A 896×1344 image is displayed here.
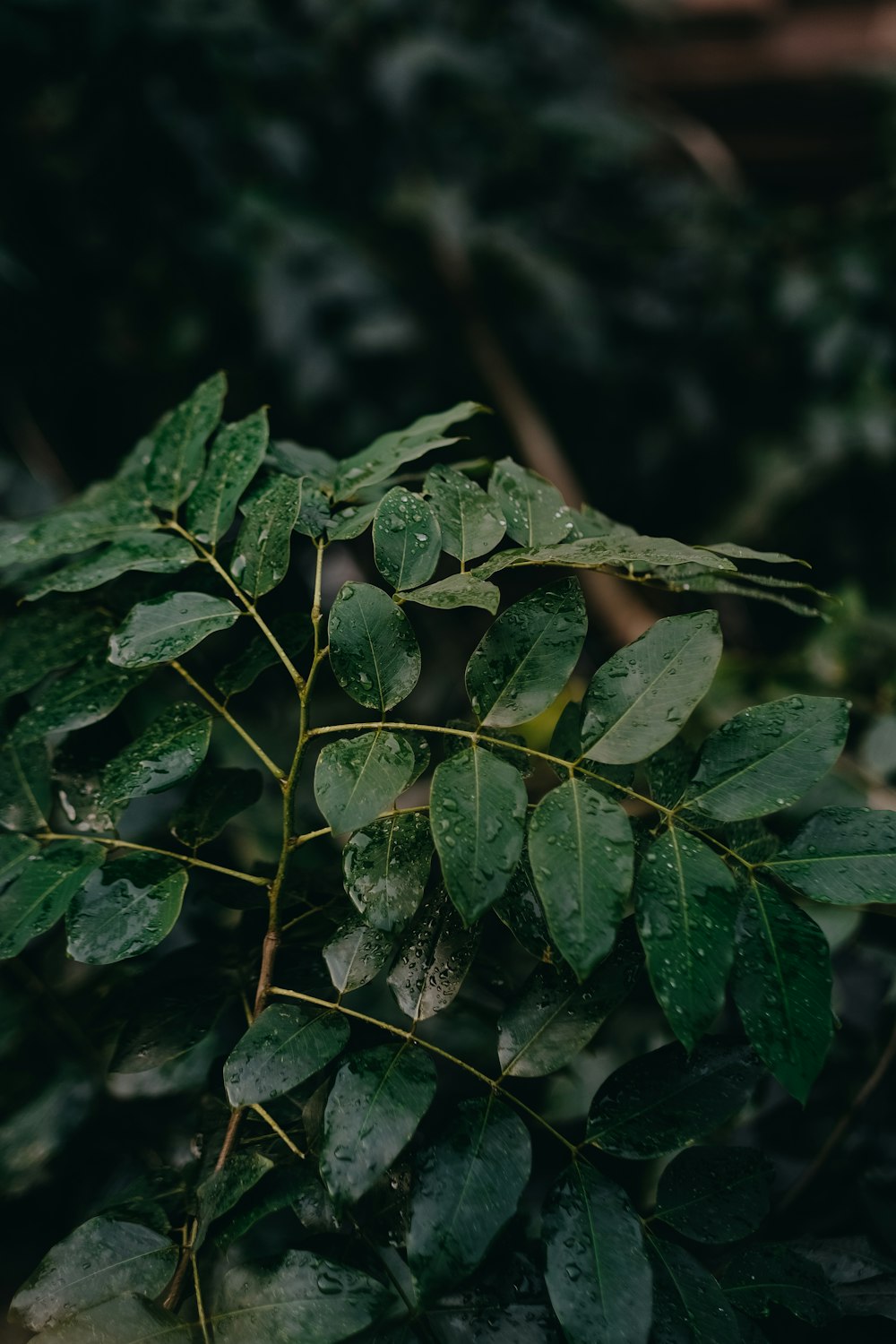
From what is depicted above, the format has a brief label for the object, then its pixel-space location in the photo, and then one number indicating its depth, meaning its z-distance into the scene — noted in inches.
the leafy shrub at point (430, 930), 17.2
